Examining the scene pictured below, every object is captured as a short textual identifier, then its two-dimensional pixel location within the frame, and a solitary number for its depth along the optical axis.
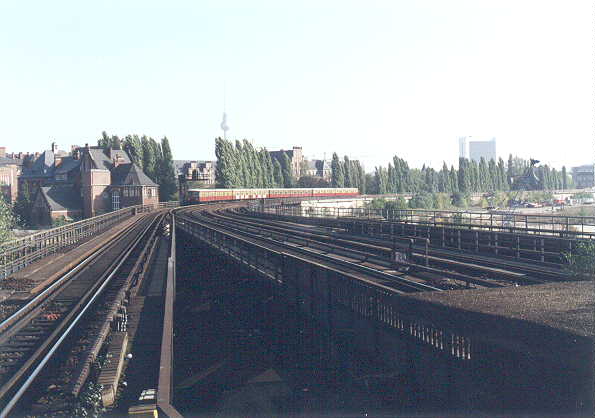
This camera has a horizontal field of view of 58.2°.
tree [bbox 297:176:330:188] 146.88
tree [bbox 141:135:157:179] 98.75
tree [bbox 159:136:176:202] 98.94
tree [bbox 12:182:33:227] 86.75
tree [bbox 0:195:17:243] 37.49
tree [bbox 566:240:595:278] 14.77
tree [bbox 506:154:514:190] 153.66
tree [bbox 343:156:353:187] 136.50
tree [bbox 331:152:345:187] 133.88
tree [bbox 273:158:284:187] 127.25
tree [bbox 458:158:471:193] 139.38
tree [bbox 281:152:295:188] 131.00
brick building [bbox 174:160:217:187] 169.16
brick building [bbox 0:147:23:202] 97.89
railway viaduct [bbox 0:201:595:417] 7.12
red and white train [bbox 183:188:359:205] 91.97
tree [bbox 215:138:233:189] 105.25
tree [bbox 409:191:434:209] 104.69
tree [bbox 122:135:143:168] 98.88
